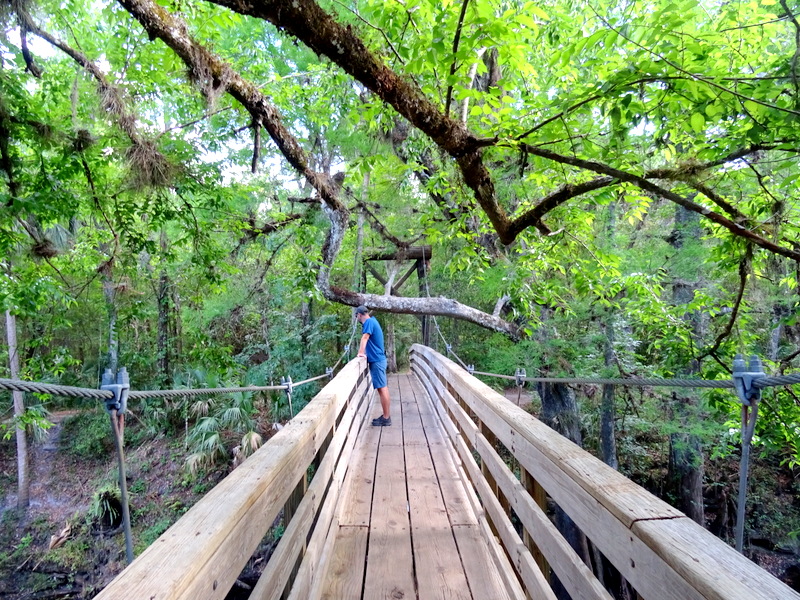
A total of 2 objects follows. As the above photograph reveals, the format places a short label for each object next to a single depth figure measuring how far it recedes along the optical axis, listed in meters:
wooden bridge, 0.82
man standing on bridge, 5.36
